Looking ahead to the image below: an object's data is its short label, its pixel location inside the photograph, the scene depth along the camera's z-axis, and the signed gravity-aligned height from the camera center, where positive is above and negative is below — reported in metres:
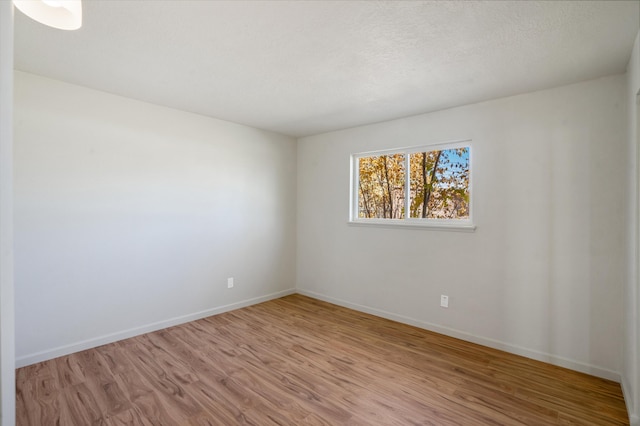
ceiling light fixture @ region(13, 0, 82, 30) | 1.12 +0.76
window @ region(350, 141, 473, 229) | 3.29 +0.31
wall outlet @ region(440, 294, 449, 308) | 3.26 -0.96
